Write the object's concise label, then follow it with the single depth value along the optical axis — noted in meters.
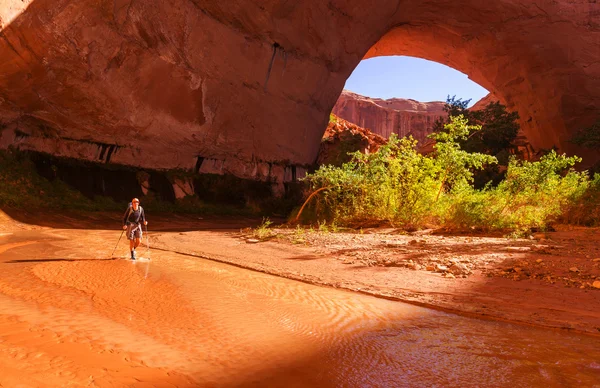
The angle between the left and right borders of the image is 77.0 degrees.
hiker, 6.93
